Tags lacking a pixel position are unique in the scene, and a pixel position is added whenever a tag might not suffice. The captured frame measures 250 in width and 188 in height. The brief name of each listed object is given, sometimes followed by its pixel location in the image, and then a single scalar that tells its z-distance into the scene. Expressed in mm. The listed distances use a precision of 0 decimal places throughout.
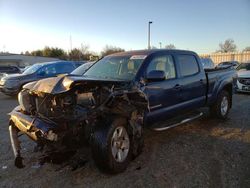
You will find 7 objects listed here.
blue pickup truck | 3188
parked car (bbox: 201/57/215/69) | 13470
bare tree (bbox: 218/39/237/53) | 63694
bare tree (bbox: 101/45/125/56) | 65325
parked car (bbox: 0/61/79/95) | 10602
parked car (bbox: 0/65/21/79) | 16089
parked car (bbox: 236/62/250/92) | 10883
